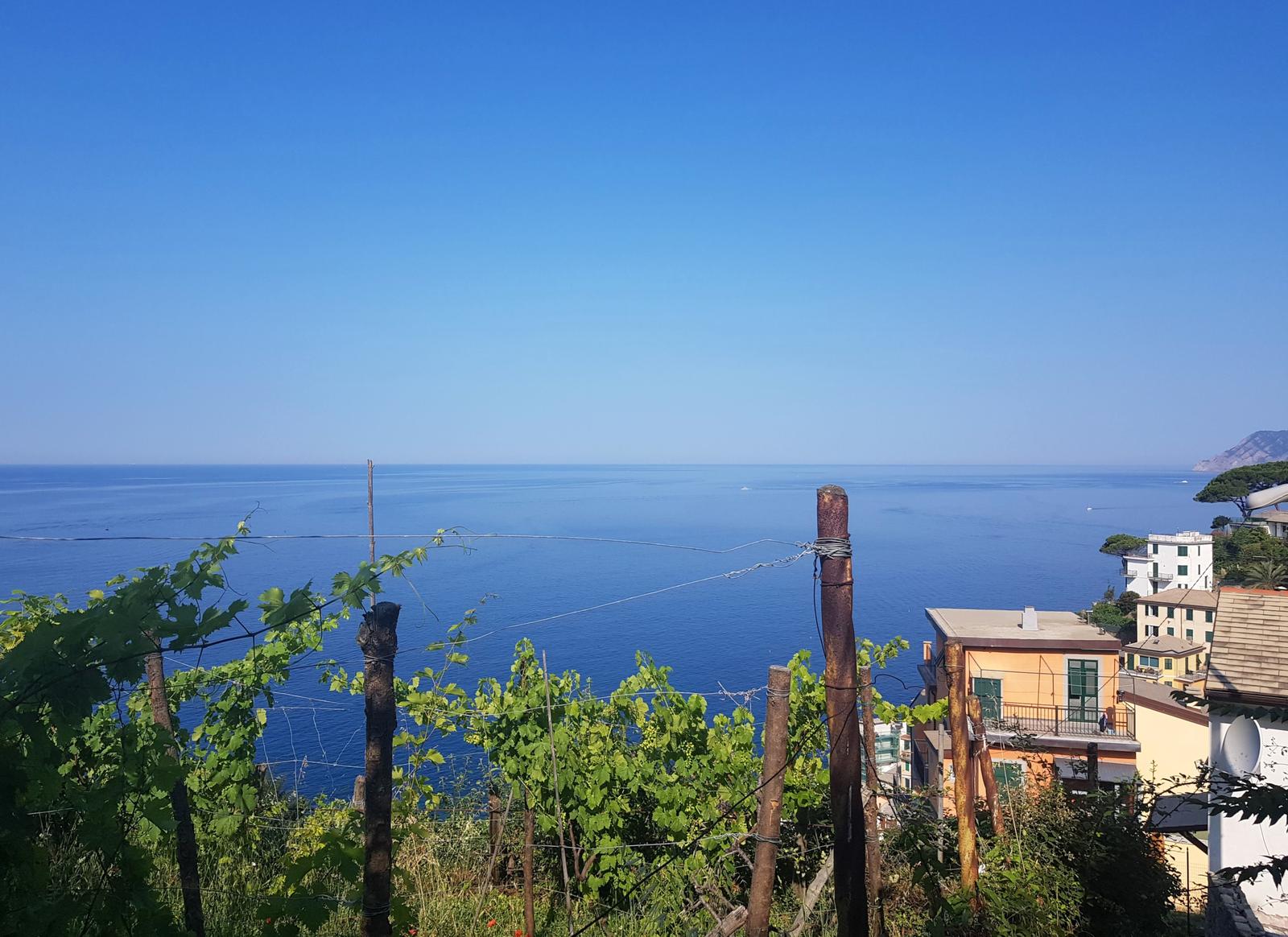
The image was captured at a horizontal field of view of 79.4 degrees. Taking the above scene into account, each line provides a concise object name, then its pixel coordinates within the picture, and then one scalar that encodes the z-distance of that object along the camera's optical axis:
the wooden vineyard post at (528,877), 5.14
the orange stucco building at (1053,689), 16.52
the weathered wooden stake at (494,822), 6.70
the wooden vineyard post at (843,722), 3.70
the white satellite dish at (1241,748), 7.10
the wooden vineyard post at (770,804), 4.04
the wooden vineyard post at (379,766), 3.12
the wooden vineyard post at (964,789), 5.56
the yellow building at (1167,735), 15.98
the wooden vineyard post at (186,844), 4.01
